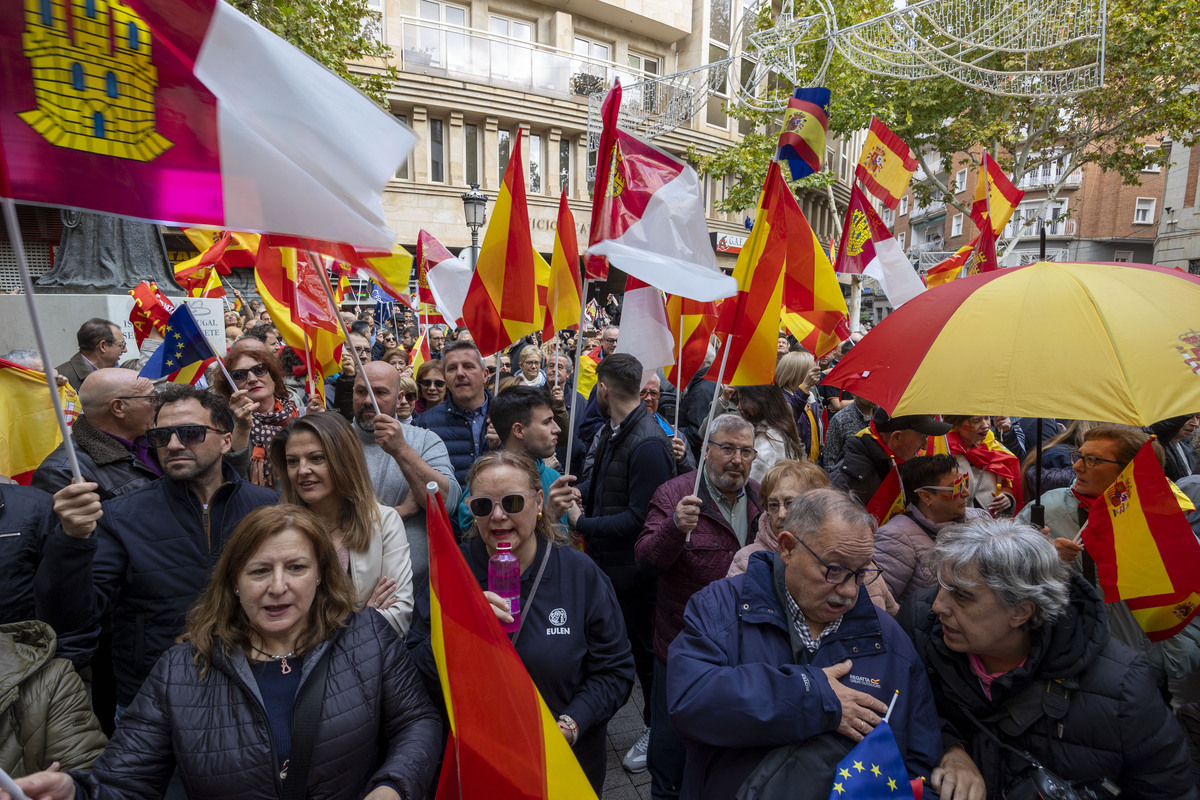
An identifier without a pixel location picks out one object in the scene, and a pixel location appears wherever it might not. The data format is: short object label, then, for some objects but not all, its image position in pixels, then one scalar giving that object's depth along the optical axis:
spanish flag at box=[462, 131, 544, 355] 4.16
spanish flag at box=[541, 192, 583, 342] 4.22
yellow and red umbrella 2.11
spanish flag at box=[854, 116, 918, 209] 5.59
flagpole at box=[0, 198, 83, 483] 1.56
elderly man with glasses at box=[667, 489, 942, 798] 1.85
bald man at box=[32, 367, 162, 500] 3.29
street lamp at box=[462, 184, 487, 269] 10.38
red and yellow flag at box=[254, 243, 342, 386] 4.77
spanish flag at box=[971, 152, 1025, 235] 5.48
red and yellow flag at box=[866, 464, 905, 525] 3.26
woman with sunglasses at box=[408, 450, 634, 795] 2.38
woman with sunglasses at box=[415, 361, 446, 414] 5.36
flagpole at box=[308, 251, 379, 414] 2.55
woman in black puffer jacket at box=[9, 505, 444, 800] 1.88
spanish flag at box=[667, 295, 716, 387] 4.71
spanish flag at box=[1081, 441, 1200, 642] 2.35
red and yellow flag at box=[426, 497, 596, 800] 1.88
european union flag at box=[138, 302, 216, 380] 4.40
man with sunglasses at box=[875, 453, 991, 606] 2.70
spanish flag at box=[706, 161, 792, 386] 3.39
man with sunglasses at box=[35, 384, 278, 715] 2.54
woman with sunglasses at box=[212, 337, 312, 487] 4.25
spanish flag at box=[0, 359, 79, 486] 3.38
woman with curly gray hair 1.90
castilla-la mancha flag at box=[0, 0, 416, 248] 1.64
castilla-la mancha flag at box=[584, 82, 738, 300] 3.26
